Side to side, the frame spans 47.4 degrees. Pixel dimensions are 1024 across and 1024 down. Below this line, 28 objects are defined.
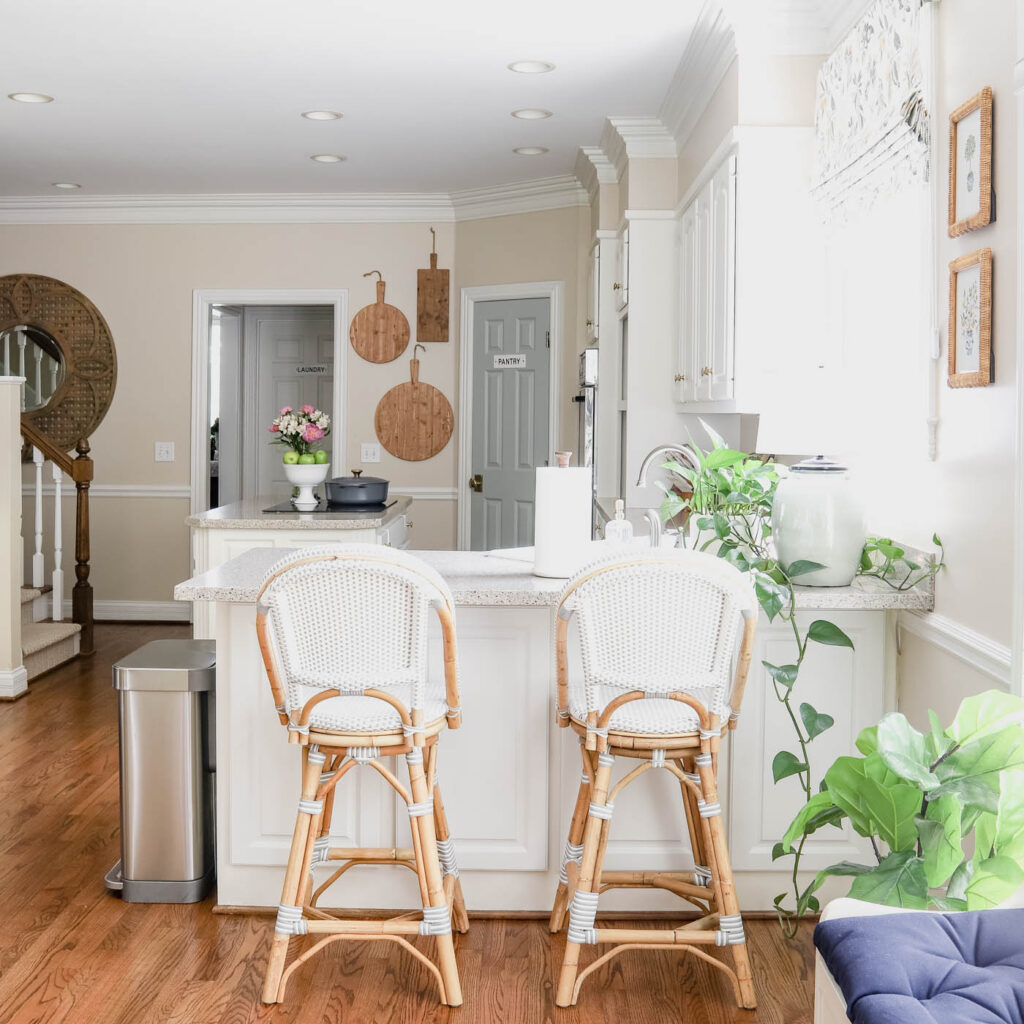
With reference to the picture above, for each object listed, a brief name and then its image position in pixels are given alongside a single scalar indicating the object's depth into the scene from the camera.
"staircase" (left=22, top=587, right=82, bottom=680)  5.37
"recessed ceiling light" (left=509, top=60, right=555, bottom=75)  4.20
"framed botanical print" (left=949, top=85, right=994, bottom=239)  2.28
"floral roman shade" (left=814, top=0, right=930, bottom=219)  2.63
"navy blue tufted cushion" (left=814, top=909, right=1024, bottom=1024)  1.38
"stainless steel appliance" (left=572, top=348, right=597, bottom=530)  3.84
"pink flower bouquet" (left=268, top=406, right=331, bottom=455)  5.37
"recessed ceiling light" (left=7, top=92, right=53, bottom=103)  4.67
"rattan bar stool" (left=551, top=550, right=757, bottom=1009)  2.28
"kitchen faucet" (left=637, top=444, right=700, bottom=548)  2.81
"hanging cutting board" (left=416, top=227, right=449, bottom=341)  6.67
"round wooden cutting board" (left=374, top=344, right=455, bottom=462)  6.73
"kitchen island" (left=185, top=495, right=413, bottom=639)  4.75
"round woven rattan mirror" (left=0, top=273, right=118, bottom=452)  6.84
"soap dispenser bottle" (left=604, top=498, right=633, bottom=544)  2.89
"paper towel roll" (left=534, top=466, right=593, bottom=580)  2.82
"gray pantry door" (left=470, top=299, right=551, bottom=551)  6.40
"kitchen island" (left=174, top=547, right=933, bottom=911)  2.78
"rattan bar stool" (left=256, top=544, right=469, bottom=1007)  2.27
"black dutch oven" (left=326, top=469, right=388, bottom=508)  5.18
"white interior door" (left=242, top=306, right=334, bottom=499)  8.08
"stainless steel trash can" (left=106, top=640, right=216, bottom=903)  2.88
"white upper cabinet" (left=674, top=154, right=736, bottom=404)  3.67
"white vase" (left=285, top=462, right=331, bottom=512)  5.20
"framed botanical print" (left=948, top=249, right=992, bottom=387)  2.29
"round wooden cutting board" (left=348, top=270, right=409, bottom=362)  6.72
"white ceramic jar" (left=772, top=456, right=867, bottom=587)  2.79
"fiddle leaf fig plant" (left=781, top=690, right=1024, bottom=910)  1.77
